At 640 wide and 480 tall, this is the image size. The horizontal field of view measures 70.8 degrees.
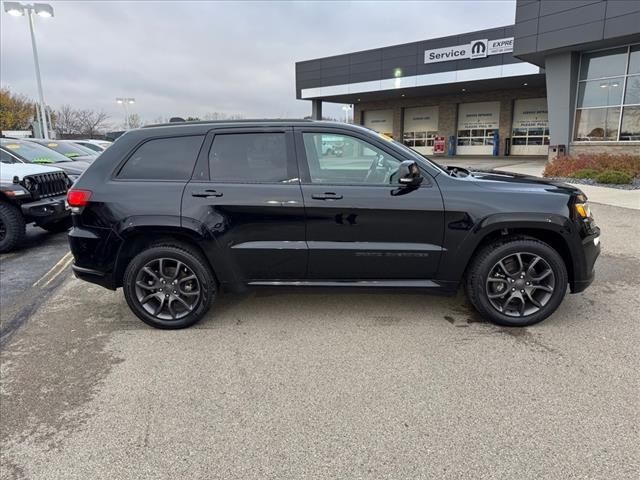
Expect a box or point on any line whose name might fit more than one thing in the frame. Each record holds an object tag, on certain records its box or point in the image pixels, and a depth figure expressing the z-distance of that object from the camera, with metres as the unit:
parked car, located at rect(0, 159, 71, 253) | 6.95
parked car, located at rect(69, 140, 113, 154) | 17.83
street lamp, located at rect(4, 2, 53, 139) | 19.89
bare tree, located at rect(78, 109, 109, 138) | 61.48
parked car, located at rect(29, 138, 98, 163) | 12.65
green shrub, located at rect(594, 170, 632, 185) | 12.71
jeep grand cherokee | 3.78
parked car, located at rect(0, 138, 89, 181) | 9.69
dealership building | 15.55
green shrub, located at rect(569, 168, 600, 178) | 13.59
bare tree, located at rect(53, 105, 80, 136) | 60.50
